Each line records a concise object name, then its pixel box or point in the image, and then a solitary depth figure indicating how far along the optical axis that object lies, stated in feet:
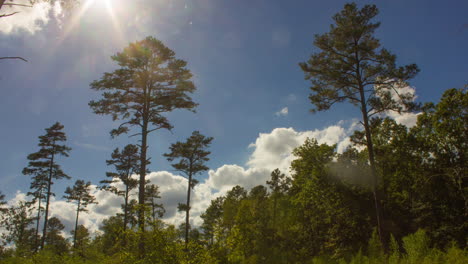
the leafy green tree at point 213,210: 165.99
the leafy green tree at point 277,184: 124.57
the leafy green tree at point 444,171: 70.49
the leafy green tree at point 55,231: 173.47
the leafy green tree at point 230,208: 112.20
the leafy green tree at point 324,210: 76.38
